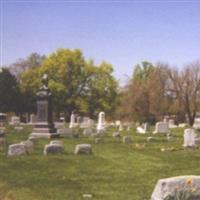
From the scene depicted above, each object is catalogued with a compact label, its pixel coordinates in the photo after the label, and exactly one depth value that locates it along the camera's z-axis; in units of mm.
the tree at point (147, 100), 62375
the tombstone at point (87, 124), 52781
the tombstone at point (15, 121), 58506
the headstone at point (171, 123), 54500
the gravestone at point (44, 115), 35969
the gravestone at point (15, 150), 19719
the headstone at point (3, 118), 56128
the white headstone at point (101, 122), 44250
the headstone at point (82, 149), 20297
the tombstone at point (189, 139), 23844
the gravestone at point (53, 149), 20156
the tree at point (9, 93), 75250
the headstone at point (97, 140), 28072
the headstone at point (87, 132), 36719
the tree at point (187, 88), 62000
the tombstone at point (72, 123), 54031
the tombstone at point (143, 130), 40028
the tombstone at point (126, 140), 27644
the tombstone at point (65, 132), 35312
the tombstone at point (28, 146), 20642
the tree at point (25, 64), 92875
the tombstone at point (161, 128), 37772
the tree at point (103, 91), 77188
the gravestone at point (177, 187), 8305
